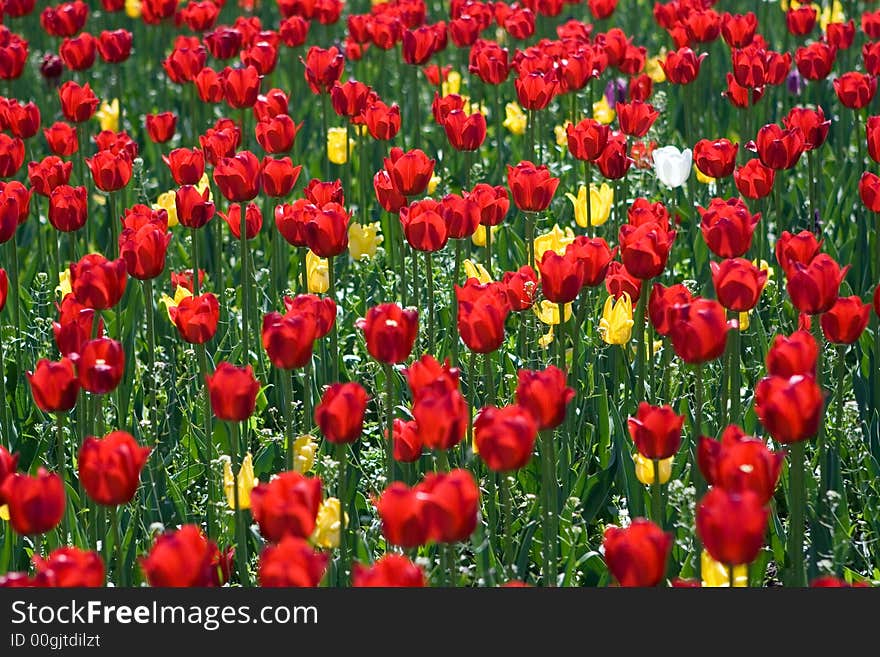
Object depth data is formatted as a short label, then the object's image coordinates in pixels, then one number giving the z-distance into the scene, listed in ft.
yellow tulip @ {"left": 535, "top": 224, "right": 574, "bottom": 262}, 28.50
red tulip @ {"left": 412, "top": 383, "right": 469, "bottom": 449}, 18.40
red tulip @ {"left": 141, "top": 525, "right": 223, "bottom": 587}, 15.81
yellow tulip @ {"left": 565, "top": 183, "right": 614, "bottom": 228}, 31.63
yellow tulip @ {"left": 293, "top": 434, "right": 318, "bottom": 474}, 22.67
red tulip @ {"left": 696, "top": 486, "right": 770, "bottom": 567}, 16.15
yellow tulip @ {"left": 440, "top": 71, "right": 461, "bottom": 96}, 45.32
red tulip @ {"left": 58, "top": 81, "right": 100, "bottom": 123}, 35.47
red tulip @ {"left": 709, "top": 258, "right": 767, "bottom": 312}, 22.45
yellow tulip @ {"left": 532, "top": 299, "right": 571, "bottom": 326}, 27.22
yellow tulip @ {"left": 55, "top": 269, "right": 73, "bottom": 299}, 31.19
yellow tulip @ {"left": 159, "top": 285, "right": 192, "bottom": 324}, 29.18
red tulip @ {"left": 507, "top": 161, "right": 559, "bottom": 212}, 28.50
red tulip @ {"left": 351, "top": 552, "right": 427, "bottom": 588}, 15.88
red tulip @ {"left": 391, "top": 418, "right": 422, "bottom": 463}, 22.08
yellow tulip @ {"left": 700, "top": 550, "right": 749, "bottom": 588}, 19.30
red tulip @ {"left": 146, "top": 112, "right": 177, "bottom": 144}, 36.11
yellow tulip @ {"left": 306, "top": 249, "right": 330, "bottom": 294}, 29.96
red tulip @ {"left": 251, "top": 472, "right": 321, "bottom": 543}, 16.84
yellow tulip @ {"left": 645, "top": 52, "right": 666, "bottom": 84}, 47.29
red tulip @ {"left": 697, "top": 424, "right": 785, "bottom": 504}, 17.30
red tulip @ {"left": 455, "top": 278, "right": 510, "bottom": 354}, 21.75
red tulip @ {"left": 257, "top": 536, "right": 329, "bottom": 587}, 15.76
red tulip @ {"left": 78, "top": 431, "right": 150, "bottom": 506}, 18.33
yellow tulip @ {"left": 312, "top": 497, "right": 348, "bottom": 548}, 20.89
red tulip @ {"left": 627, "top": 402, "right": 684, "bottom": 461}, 19.98
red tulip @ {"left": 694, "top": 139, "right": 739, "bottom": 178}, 30.12
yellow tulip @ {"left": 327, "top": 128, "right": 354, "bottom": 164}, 39.75
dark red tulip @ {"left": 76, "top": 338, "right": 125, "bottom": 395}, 20.95
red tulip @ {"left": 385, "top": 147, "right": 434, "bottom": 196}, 27.86
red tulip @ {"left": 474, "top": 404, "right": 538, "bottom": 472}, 17.89
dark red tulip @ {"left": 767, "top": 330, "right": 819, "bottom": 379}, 19.49
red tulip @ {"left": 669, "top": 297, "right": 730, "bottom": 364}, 20.62
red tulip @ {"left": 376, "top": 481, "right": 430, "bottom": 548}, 16.75
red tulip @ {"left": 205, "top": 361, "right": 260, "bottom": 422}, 20.04
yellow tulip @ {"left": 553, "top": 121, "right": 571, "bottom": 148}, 41.37
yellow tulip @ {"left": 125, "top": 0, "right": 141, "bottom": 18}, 59.82
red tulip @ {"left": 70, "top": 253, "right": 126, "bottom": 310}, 24.07
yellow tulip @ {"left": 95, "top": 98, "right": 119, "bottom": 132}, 45.32
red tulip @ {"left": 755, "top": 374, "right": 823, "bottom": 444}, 18.26
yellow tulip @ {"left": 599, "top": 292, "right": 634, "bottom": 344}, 26.21
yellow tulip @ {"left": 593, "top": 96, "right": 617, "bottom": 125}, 41.55
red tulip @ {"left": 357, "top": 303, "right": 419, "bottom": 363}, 20.77
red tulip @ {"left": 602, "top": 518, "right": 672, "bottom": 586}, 16.56
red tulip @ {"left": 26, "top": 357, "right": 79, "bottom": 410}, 20.58
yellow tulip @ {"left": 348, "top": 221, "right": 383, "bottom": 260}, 33.94
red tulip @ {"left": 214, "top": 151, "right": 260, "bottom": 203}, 28.19
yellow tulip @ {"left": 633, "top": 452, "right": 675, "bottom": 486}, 21.84
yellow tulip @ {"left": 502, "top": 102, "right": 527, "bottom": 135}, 42.55
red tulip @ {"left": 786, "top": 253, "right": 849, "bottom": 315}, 22.02
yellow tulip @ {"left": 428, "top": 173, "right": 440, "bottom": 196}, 36.11
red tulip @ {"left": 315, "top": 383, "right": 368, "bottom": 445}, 19.21
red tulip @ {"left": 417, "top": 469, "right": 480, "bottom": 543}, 16.51
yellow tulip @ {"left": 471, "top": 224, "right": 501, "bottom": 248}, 33.45
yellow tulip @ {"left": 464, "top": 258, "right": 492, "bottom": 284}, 28.12
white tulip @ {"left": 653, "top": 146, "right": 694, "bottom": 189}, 31.94
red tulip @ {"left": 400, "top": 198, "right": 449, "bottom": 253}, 25.85
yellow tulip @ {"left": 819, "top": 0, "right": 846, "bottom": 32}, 48.37
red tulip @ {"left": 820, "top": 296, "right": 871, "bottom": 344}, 22.41
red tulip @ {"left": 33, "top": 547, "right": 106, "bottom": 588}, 16.01
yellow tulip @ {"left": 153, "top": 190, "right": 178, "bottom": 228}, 34.17
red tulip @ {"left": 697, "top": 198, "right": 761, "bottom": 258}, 24.76
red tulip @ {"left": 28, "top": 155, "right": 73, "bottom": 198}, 30.86
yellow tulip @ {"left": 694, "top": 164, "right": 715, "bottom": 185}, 37.17
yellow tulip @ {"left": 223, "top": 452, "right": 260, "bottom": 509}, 22.03
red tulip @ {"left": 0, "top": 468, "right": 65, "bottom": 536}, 17.70
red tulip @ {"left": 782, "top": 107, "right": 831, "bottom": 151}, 31.27
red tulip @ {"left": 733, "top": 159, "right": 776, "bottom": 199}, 29.71
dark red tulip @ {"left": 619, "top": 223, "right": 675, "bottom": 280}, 23.99
